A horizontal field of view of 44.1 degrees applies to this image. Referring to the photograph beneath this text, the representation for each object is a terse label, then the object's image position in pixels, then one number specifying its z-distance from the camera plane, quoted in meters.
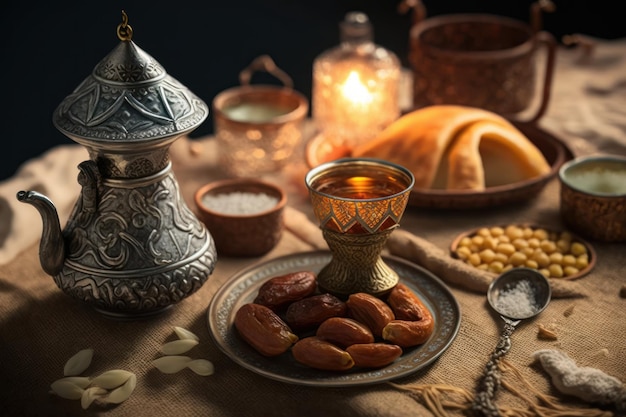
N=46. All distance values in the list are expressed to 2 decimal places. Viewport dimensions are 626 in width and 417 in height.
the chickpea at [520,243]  1.13
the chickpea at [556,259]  1.10
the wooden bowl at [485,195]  1.22
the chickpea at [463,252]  1.13
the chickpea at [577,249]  1.12
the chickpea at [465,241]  1.16
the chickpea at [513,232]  1.17
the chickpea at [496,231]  1.17
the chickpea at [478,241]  1.15
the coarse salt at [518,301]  0.99
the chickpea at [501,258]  1.11
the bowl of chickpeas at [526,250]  1.09
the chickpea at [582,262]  1.09
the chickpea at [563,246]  1.13
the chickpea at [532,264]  1.09
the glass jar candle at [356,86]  1.45
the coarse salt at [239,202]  1.16
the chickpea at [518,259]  1.10
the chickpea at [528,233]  1.17
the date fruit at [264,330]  0.87
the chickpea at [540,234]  1.17
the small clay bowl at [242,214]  1.13
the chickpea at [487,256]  1.11
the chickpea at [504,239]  1.15
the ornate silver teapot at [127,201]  0.88
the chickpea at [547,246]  1.13
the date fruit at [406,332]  0.88
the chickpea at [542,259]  1.10
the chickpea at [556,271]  1.07
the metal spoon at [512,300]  0.87
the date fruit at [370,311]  0.90
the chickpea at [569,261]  1.09
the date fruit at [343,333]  0.87
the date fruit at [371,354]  0.85
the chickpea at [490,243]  1.14
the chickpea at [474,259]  1.11
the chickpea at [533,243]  1.14
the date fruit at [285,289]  0.95
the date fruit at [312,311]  0.91
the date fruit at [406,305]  0.92
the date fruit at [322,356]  0.84
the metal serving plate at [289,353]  0.84
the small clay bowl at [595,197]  1.14
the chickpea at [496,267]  1.09
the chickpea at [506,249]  1.12
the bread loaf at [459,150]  1.24
